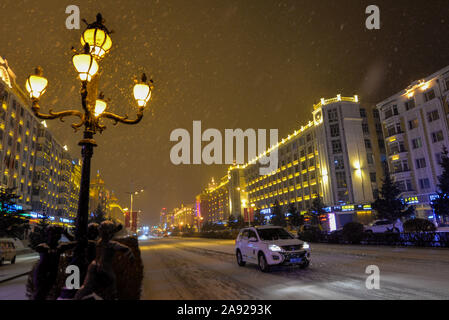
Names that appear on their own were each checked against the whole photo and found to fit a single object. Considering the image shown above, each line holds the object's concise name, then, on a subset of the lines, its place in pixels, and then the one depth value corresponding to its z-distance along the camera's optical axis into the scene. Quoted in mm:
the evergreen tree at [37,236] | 23172
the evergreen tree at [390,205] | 32031
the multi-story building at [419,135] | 38875
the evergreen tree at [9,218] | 21827
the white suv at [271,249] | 9156
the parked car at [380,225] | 32750
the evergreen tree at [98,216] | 38112
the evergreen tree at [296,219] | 57312
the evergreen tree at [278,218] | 65188
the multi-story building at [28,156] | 50469
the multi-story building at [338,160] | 58469
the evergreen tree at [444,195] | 25578
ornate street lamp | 5215
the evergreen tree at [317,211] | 55344
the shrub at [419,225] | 21095
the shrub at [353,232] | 22719
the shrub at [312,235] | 27953
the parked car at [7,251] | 16609
